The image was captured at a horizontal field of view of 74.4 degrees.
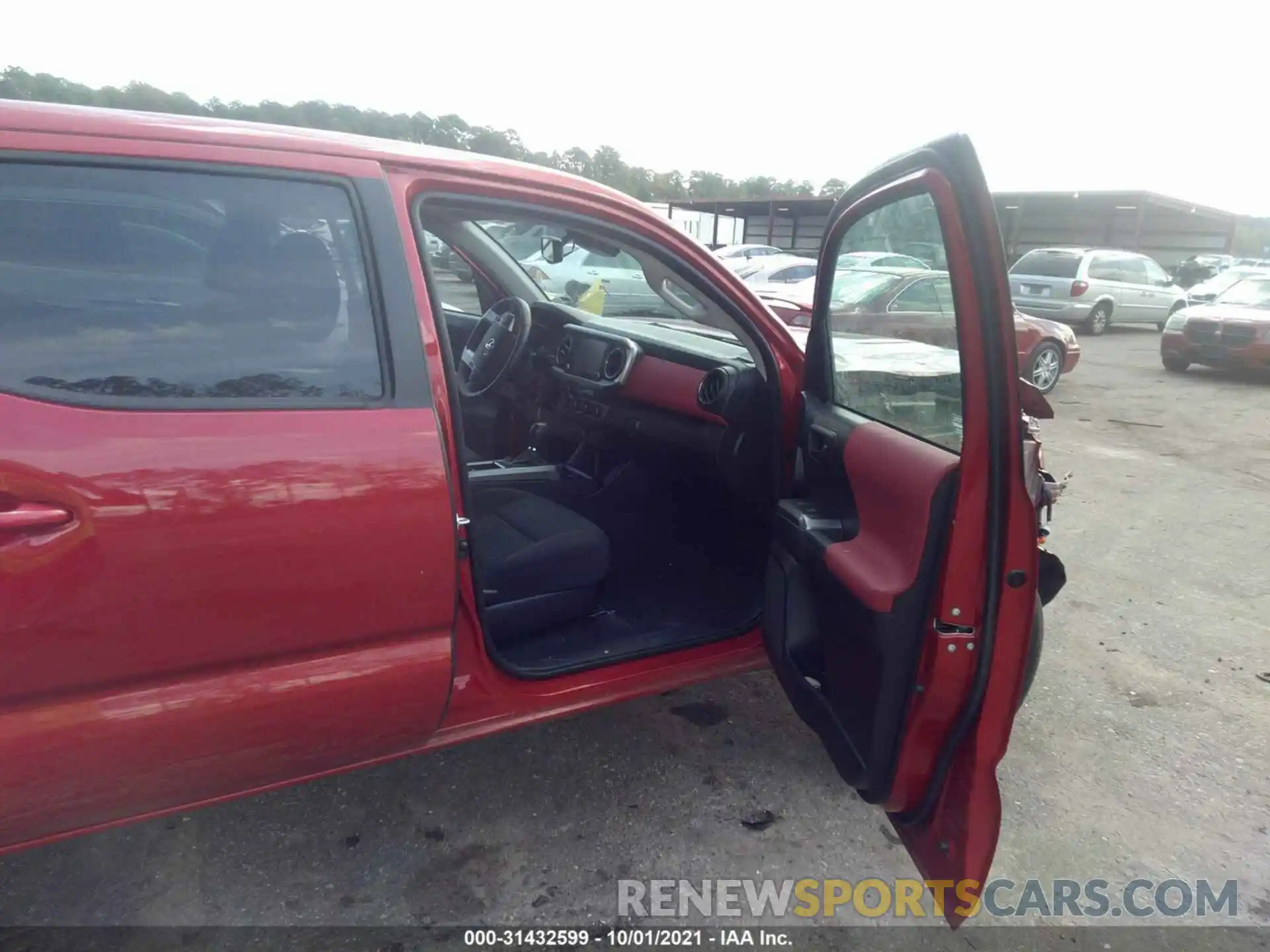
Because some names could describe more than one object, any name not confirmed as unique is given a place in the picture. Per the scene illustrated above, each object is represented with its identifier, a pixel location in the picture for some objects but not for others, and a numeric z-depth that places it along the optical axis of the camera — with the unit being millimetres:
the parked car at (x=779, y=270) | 14875
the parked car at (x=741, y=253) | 18252
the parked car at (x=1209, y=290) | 16906
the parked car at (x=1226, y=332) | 10047
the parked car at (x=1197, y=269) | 25919
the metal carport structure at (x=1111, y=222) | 26062
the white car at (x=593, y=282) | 3719
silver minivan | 14727
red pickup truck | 1472
